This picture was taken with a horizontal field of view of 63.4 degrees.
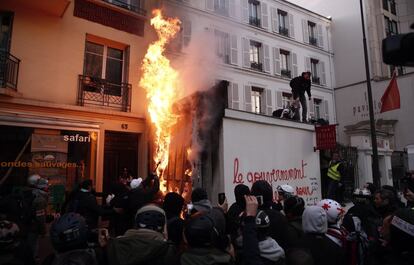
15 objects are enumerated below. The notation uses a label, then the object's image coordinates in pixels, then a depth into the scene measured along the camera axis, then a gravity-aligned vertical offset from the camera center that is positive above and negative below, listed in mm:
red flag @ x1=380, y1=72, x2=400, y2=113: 13227 +3068
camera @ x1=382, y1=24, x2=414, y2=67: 2701 +1023
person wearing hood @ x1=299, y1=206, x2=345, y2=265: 2943 -579
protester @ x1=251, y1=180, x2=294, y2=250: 3232 -513
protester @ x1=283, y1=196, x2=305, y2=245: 3762 -391
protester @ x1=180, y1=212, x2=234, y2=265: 2365 -500
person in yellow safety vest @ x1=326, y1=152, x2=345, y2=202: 8586 +22
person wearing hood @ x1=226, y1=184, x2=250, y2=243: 4002 -430
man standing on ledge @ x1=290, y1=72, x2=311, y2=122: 11109 +3001
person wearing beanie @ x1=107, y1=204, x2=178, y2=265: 2475 -521
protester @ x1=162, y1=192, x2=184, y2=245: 3475 -448
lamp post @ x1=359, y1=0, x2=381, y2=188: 10054 +614
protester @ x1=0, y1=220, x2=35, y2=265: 2429 -483
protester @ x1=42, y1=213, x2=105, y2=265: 2342 -459
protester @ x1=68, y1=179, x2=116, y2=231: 5092 -453
